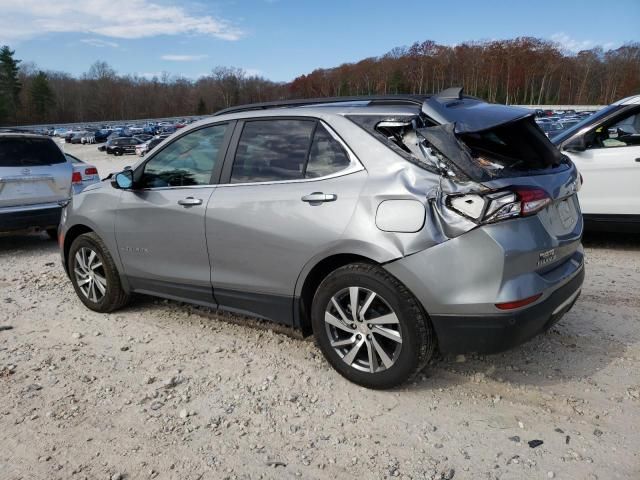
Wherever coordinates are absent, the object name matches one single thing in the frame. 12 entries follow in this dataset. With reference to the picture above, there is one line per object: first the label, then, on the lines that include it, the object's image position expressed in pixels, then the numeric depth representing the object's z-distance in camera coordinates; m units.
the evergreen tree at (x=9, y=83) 116.06
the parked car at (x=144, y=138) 51.81
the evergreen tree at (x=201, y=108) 150.25
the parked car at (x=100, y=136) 68.19
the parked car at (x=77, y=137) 69.11
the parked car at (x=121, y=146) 45.09
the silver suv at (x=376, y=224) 2.80
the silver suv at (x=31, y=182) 6.88
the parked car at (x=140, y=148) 43.12
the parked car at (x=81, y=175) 7.61
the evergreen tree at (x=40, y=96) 122.25
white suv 6.09
